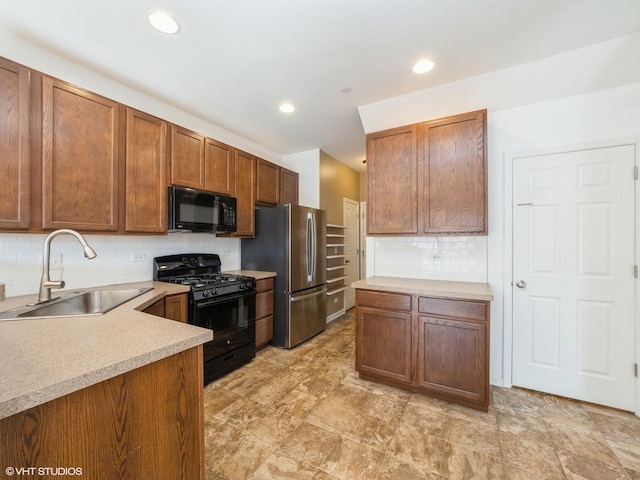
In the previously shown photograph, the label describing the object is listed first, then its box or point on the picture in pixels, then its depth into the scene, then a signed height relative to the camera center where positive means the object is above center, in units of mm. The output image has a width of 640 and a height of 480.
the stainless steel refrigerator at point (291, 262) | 3258 -277
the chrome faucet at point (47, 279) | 1547 -235
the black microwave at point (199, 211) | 2514 +288
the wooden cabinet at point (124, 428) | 710 -573
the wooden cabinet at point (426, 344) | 2057 -856
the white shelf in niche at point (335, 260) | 4367 -329
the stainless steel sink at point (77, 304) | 1400 -413
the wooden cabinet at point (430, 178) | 2281 +570
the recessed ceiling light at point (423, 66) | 2117 +1391
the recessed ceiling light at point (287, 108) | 2797 +1386
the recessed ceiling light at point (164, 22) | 1671 +1379
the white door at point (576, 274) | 2084 -273
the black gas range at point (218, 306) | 2443 -632
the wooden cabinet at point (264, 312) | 3133 -855
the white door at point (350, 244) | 4930 -69
